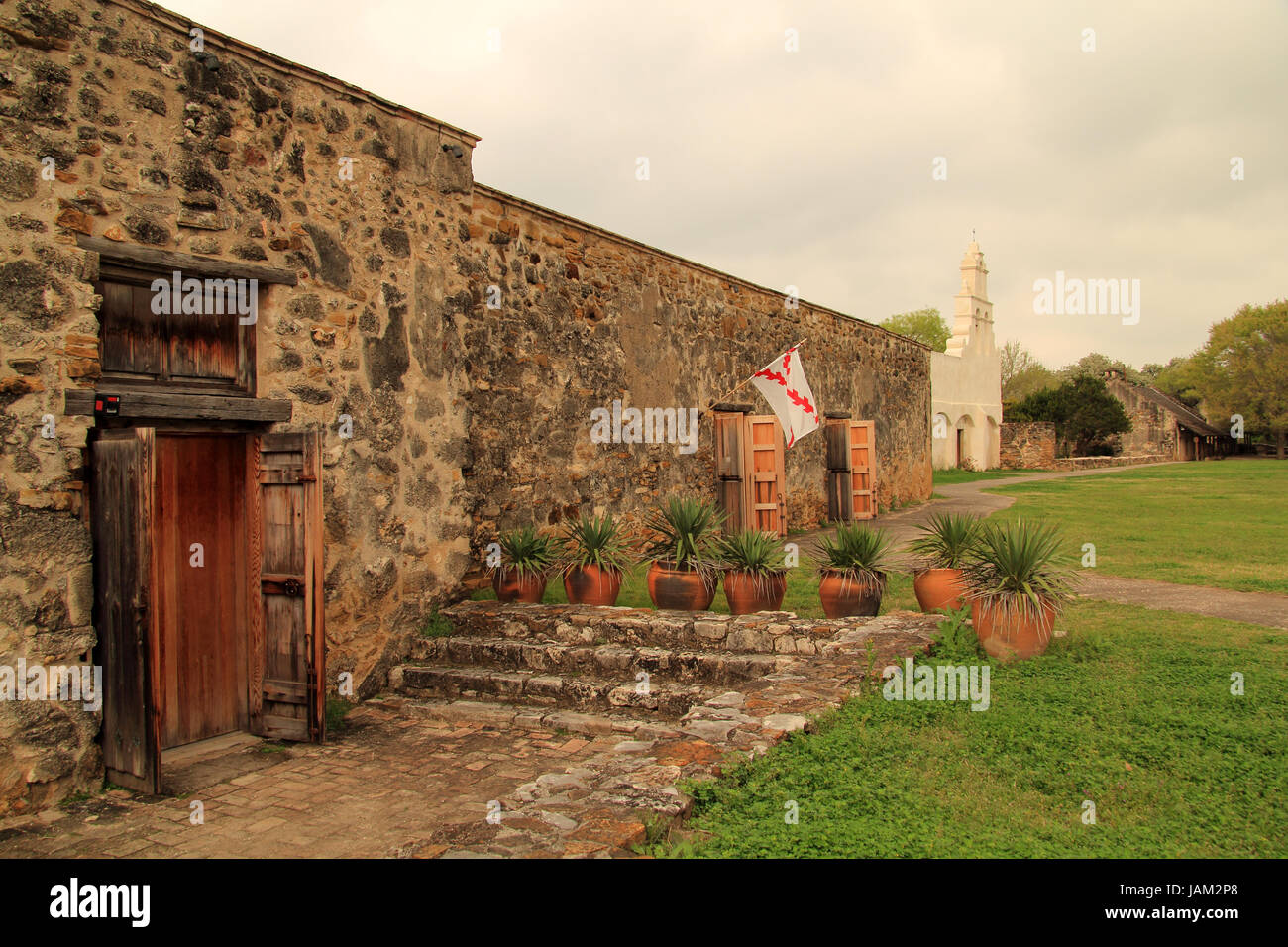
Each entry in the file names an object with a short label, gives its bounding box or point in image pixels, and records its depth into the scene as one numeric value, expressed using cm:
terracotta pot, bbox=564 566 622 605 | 755
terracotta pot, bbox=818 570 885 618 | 691
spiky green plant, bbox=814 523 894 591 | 694
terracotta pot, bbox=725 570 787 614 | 711
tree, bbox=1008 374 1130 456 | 4038
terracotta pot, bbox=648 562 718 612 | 727
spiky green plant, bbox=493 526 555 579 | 766
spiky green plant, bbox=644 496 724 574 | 741
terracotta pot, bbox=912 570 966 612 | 695
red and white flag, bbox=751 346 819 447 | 1140
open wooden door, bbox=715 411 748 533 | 1215
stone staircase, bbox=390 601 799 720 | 603
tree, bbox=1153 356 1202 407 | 4894
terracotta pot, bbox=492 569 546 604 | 763
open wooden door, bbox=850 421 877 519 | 1577
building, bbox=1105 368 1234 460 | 4681
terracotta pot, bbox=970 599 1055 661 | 582
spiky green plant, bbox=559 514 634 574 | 763
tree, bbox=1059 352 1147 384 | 7438
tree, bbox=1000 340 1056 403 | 6581
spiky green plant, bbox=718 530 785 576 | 716
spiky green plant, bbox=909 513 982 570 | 682
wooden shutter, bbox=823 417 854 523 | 1566
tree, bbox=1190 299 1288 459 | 4409
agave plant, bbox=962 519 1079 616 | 586
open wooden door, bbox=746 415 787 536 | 1238
